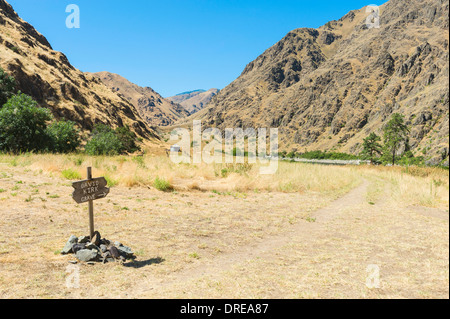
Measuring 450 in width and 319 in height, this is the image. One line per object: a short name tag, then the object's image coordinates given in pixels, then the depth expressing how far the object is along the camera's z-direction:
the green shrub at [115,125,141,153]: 55.09
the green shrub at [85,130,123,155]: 31.74
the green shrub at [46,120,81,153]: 27.30
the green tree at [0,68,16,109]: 35.19
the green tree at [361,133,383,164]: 50.89
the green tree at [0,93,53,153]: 23.61
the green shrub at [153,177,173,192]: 14.14
